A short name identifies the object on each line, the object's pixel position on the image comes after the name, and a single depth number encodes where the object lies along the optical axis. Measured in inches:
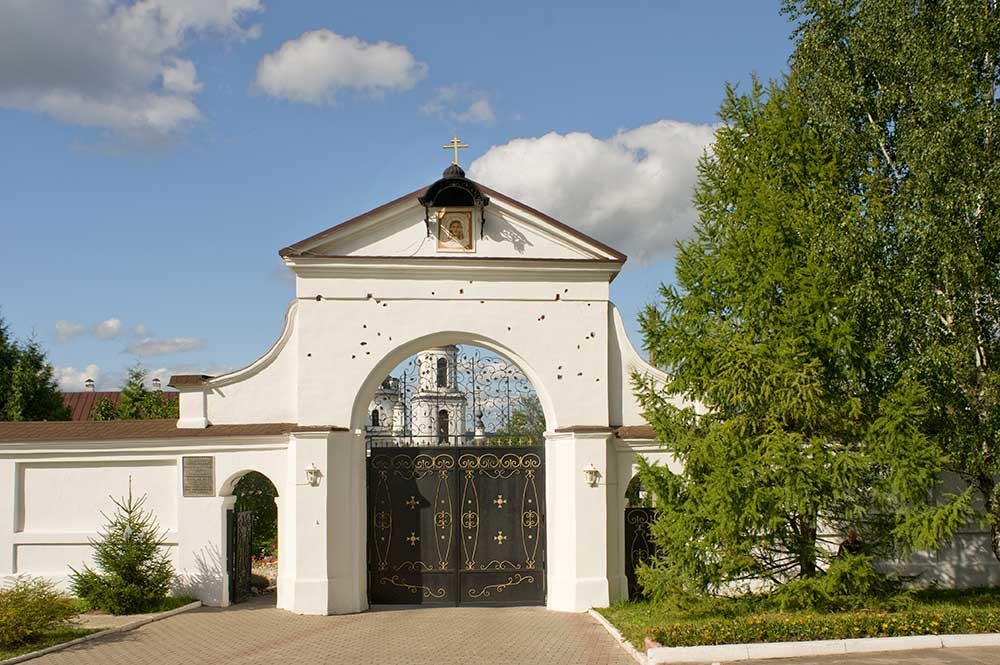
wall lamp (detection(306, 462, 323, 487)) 629.3
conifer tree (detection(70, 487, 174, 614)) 616.4
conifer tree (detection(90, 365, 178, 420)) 1304.1
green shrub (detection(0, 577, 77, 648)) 507.5
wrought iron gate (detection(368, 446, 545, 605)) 663.8
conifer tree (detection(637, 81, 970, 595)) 514.3
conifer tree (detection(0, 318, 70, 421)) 1194.6
